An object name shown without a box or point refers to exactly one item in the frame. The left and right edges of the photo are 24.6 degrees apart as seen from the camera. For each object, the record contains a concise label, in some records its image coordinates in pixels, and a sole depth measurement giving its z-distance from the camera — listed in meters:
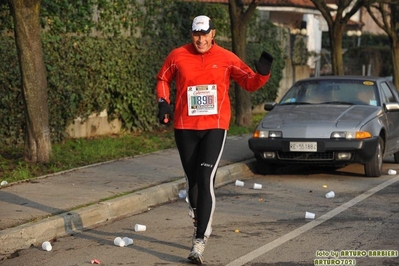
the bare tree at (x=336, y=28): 24.03
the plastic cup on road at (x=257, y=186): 12.25
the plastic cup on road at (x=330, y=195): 11.33
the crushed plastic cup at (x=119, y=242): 8.31
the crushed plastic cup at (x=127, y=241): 8.37
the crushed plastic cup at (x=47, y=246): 8.20
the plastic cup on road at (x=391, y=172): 13.59
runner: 7.68
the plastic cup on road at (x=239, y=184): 12.54
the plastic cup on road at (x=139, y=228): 9.09
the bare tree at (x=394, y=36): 32.09
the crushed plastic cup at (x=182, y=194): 11.41
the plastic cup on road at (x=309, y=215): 9.75
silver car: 12.69
